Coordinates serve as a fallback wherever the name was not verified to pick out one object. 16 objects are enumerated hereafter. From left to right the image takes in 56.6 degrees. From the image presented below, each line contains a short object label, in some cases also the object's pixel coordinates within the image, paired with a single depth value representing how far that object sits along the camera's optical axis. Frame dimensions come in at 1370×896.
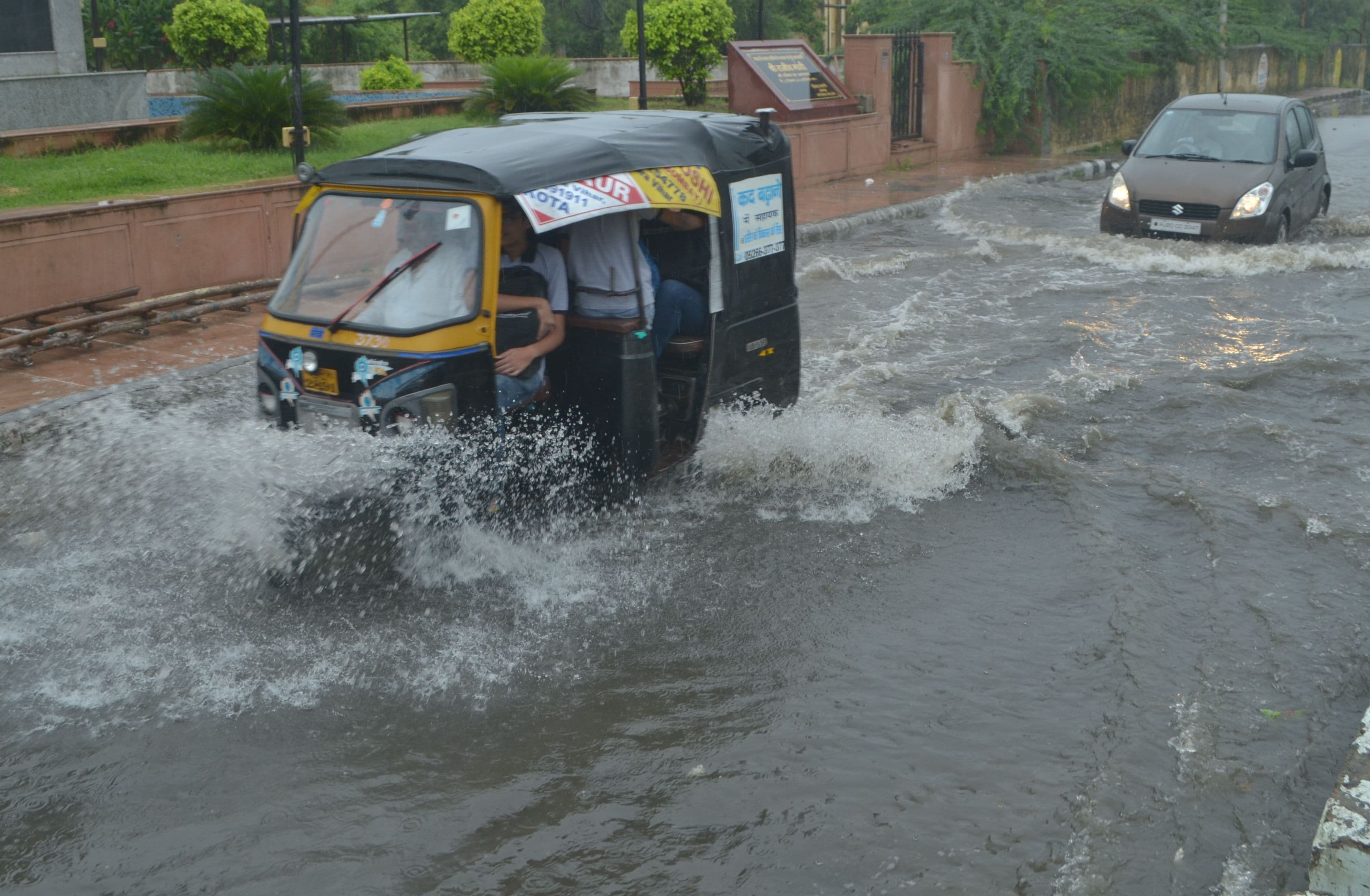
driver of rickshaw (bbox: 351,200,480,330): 5.70
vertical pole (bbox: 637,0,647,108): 16.80
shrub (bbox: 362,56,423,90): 25.86
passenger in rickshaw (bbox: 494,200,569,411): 5.84
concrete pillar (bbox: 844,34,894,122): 21.42
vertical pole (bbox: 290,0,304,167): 11.16
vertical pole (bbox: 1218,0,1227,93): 29.84
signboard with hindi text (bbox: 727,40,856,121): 19.58
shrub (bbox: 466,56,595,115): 18.22
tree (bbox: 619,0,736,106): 22.52
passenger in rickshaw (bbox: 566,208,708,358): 6.19
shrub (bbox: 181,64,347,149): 15.05
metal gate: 22.44
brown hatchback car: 13.45
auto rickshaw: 5.64
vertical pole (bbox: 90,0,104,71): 21.75
